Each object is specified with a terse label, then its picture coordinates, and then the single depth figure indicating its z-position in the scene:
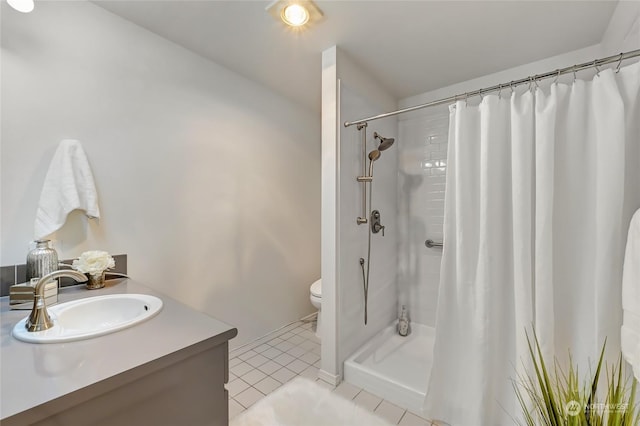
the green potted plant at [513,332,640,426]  0.73
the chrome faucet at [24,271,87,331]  0.84
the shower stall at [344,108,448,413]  2.29
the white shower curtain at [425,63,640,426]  1.09
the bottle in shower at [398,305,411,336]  2.46
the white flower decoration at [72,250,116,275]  1.29
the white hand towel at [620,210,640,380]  0.92
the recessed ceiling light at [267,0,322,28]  1.47
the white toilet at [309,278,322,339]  2.38
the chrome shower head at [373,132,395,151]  2.15
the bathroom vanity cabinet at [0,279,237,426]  0.60
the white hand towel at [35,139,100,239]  1.33
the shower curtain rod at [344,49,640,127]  1.07
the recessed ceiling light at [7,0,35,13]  1.14
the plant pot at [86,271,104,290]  1.33
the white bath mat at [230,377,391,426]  1.50
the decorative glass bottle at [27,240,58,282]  1.20
